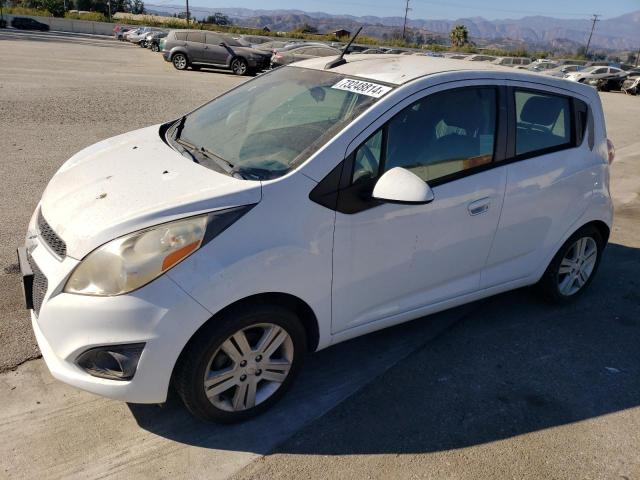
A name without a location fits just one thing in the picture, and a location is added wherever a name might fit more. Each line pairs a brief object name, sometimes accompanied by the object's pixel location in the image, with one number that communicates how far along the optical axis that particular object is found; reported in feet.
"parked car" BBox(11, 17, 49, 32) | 181.98
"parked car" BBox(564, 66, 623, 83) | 107.04
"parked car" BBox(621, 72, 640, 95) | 103.65
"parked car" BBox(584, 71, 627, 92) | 107.40
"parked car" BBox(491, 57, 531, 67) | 154.81
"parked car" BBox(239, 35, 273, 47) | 139.23
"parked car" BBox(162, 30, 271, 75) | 76.64
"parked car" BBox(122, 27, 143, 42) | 154.79
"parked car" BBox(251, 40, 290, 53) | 107.20
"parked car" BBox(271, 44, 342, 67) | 77.25
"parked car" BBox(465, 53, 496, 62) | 151.17
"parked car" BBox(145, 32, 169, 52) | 124.47
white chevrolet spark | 7.66
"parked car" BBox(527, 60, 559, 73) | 130.70
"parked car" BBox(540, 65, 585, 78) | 114.21
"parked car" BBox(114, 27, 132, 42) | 169.76
